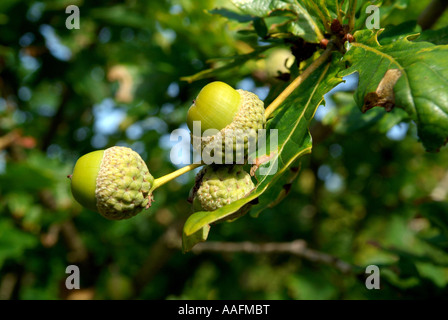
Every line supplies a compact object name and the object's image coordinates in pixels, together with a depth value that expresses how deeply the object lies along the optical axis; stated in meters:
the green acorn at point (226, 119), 0.15
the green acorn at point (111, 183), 0.15
